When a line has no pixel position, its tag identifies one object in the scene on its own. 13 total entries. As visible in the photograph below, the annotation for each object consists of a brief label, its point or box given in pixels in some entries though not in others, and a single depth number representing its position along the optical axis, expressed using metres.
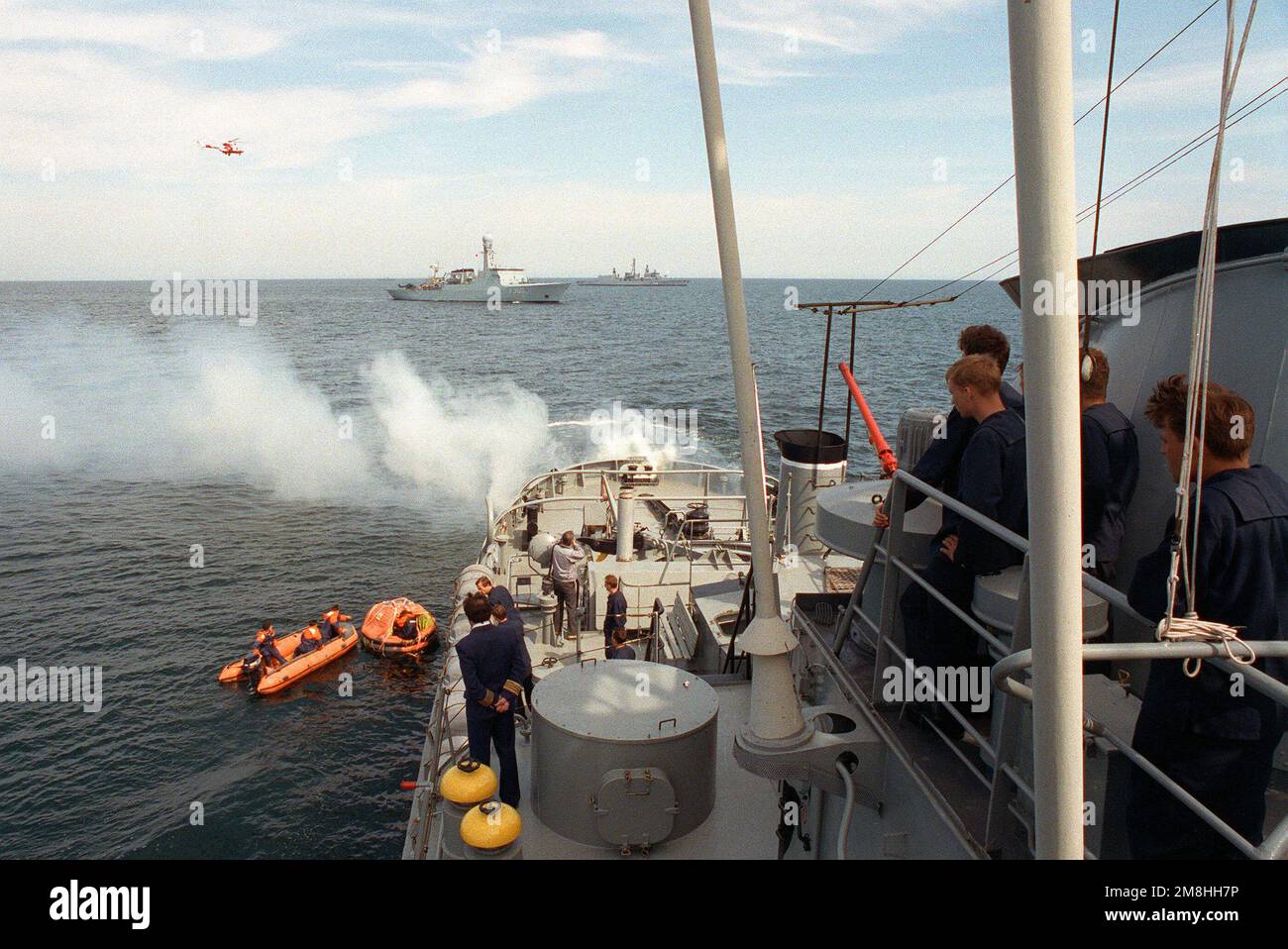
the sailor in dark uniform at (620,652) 11.72
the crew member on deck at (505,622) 7.00
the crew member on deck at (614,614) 12.80
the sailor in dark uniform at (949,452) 4.67
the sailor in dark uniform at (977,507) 4.13
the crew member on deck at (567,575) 14.00
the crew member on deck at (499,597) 9.78
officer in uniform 6.67
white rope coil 2.29
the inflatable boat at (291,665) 20.23
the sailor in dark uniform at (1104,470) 4.18
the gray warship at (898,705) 2.02
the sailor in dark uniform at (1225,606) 2.92
